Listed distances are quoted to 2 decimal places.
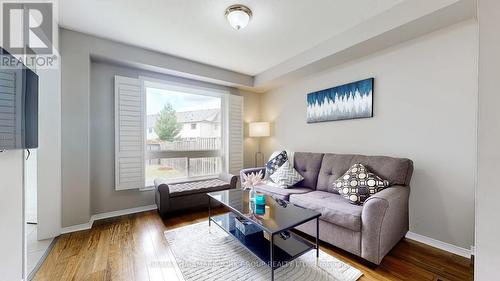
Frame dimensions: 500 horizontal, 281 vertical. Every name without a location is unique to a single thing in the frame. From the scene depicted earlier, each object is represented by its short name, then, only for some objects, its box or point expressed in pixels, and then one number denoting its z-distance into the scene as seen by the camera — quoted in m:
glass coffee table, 1.49
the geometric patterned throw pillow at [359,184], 1.96
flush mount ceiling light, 1.88
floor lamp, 3.88
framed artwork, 2.49
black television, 1.07
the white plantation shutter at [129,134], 2.78
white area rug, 1.53
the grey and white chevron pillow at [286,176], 2.73
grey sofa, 1.61
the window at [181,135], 3.20
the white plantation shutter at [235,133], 3.85
